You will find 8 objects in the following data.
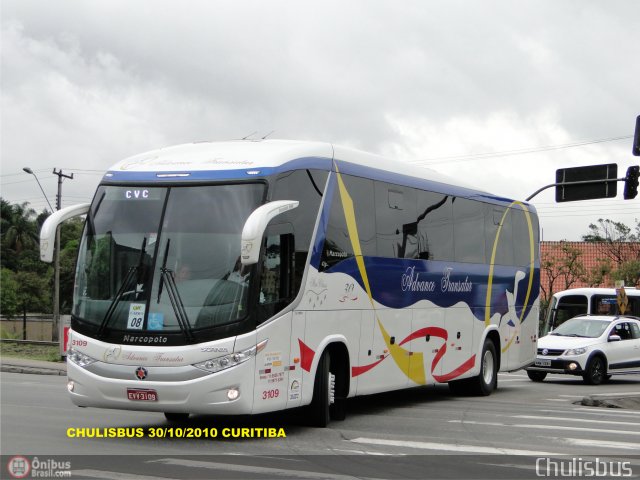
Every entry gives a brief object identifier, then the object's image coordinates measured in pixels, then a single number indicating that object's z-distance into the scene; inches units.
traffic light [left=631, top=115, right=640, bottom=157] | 737.6
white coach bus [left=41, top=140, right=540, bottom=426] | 450.0
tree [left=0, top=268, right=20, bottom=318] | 2866.6
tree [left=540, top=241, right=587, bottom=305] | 2207.2
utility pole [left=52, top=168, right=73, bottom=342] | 1975.4
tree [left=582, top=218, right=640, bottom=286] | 2198.6
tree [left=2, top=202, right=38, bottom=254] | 3890.3
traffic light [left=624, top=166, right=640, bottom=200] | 1162.6
